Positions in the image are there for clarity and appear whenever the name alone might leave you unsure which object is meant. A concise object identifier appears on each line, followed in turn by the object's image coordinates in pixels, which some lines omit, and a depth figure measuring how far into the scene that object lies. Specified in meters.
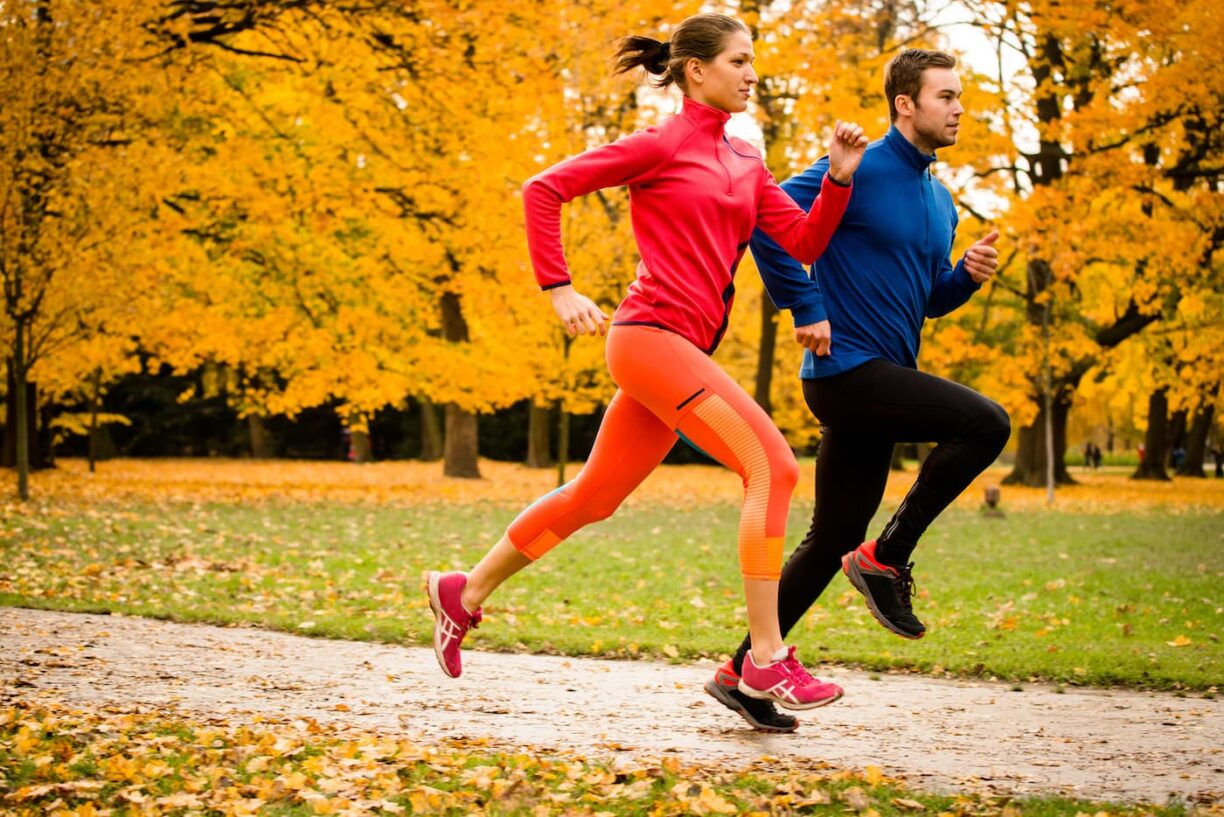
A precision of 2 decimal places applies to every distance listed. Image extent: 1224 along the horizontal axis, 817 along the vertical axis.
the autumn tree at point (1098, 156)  13.32
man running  4.31
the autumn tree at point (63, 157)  14.07
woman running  4.16
